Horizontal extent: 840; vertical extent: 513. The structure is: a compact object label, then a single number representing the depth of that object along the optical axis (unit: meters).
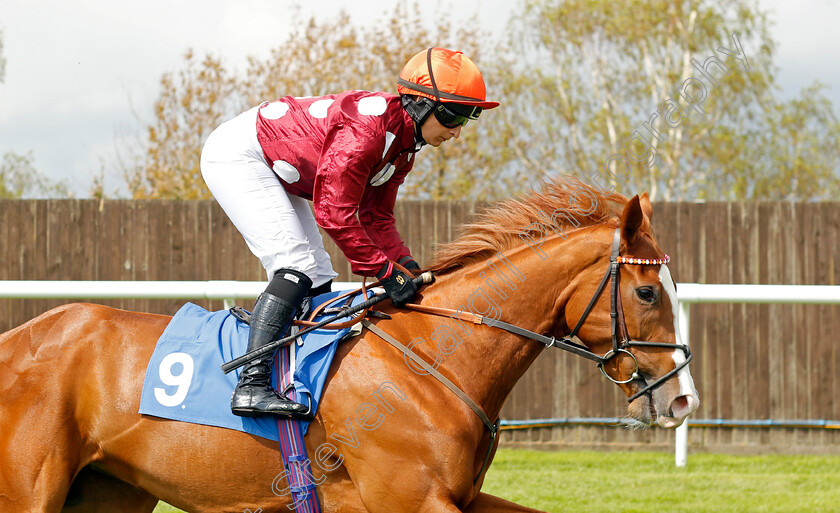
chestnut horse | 5.62
